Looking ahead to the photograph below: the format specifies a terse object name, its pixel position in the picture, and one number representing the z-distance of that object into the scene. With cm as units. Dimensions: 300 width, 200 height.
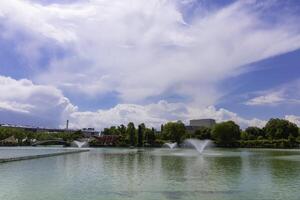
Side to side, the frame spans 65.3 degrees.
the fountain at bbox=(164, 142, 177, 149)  7919
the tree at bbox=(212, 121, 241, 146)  8119
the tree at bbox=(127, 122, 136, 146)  8444
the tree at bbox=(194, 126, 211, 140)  8916
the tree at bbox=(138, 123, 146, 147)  8311
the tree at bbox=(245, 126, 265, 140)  8483
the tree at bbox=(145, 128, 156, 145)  8606
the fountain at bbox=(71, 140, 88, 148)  8696
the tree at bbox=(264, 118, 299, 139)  7687
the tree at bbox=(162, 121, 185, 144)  9107
